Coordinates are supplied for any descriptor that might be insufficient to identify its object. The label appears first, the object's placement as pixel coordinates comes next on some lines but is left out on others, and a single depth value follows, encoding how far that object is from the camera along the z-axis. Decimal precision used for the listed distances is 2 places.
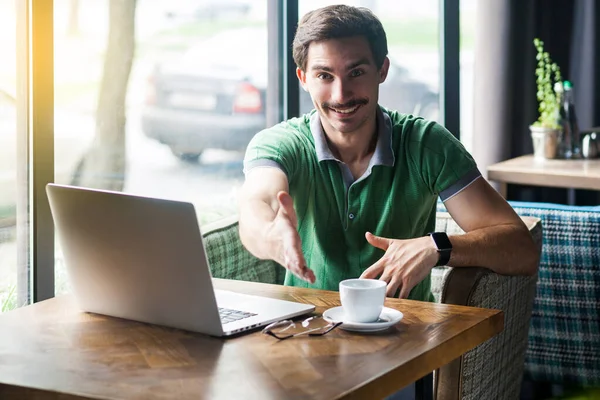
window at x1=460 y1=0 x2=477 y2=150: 4.59
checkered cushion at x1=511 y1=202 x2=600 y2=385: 2.73
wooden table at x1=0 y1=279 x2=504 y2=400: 1.31
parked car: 2.71
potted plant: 3.86
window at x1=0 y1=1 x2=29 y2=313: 2.12
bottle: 3.87
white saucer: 1.57
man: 2.31
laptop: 1.52
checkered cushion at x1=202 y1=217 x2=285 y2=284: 2.36
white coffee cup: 1.58
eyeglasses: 1.57
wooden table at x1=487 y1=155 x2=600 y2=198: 3.45
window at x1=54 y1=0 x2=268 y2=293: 2.31
